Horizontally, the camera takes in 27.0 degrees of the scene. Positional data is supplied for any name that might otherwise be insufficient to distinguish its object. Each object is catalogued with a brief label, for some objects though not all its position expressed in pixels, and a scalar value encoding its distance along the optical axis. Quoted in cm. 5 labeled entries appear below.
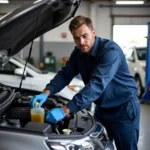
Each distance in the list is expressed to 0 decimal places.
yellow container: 231
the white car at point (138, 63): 818
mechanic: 244
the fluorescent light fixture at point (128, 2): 1212
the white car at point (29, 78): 518
